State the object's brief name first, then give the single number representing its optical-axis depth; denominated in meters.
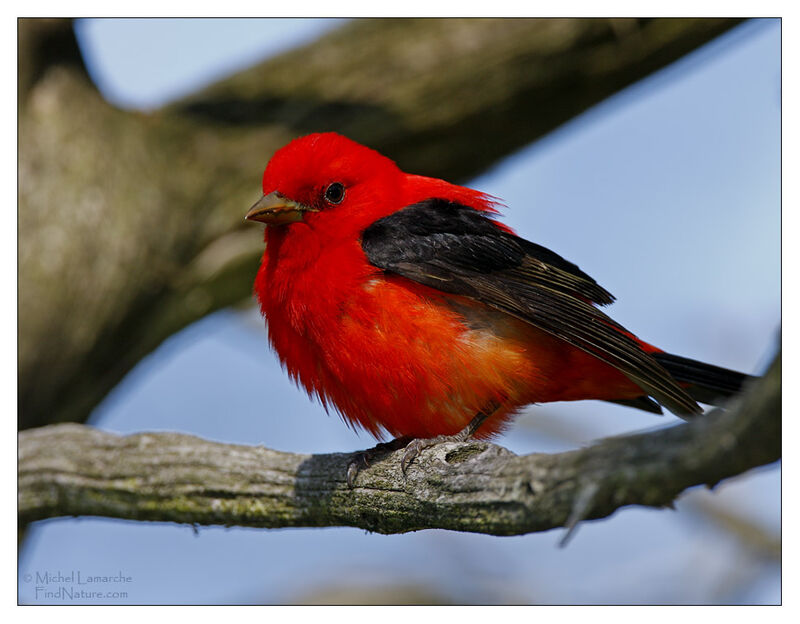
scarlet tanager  6.52
